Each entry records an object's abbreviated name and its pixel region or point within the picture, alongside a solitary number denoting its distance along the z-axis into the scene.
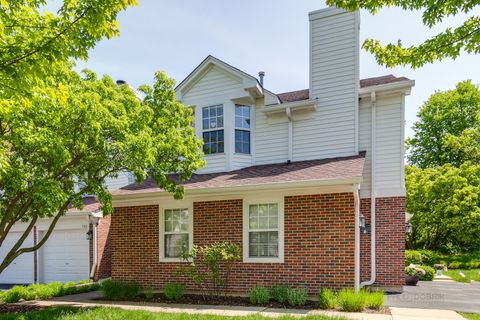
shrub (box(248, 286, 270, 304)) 8.71
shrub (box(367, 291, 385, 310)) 7.97
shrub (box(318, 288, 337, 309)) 8.02
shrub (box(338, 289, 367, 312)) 7.80
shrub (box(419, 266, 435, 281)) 14.62
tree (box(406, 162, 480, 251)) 21.65
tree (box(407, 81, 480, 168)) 32.78
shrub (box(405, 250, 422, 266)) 17.93
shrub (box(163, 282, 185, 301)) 9.62
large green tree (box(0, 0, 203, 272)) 4.96
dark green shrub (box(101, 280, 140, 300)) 10.13
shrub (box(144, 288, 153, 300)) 10.04
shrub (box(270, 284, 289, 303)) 8.70
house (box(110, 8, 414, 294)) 9.11
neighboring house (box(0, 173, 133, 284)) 14.32
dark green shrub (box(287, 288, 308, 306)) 8.39
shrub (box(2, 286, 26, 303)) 10.10
